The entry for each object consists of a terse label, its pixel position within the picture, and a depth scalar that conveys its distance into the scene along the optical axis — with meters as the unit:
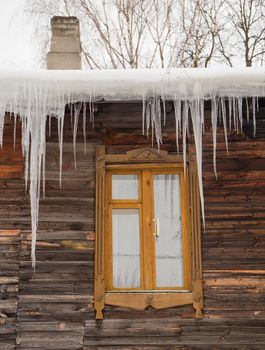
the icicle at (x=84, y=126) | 6.84
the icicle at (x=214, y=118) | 6.61
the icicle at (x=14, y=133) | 6.82
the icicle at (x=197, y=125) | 6.57
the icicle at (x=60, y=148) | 6.54
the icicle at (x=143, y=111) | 6.58
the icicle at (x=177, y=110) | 6.53
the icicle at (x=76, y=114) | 6.73
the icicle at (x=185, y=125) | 6.59
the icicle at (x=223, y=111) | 6.52
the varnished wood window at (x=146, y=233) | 6.39
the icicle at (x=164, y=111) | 6.56
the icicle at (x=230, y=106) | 6.54
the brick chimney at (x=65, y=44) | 7.74
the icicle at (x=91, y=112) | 6.71
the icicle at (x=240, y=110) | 6.46
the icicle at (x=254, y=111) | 6.50
